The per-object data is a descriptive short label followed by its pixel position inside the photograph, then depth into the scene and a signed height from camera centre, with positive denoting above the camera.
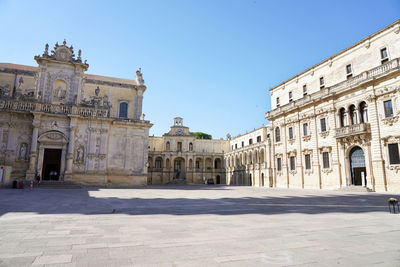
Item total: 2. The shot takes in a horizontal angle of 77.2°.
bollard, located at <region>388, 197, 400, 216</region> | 8.33 -0.80
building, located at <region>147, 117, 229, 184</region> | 57.72 +3.58
